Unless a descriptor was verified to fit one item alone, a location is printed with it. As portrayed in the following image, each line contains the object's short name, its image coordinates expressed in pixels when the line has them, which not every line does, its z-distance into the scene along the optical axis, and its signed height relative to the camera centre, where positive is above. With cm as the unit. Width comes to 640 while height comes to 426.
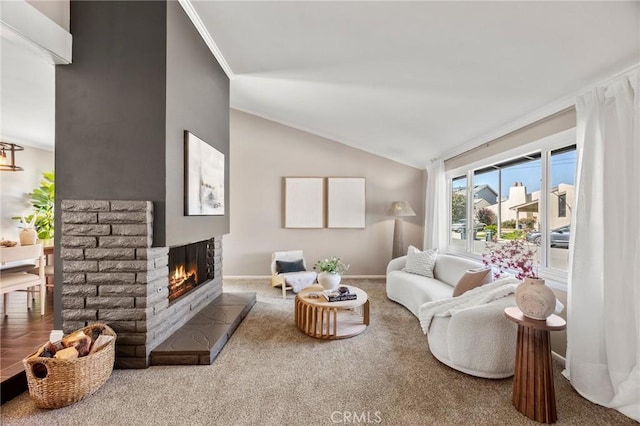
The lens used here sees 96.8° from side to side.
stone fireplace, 224 -48
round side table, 172 -99
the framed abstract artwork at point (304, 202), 540 +17
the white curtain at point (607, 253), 181 -27
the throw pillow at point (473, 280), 283 -68
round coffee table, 286 -112
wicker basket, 176 -107
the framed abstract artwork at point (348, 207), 542 +9
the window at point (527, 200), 271 +16
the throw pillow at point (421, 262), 404 -73
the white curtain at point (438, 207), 482 +8
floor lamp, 518 -22
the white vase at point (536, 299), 177 -54
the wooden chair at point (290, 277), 432 -102
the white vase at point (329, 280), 347 -84
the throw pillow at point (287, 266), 462 -91
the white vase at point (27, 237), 334 -33
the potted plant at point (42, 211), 432 -3
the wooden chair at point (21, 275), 273 -71
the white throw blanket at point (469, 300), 236 -77
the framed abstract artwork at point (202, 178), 268 +35
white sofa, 214 -100
